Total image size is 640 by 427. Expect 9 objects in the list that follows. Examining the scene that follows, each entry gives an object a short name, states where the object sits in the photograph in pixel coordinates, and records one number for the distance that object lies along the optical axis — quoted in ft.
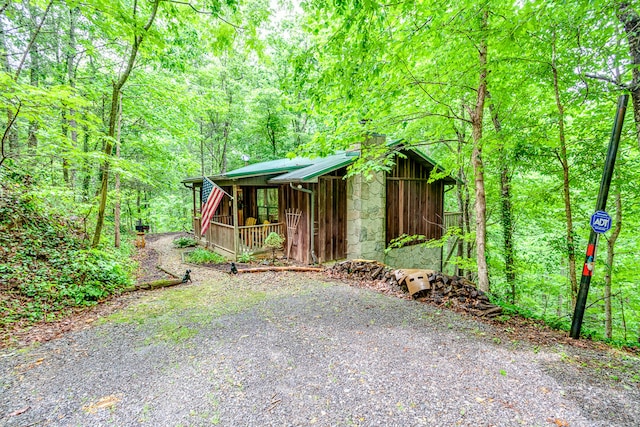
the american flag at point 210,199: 25.41
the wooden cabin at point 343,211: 25.80
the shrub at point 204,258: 27.26
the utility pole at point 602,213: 10.43
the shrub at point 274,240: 26.32
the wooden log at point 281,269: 23.32
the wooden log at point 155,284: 17.87
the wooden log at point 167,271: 21.55
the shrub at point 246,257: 27.35
